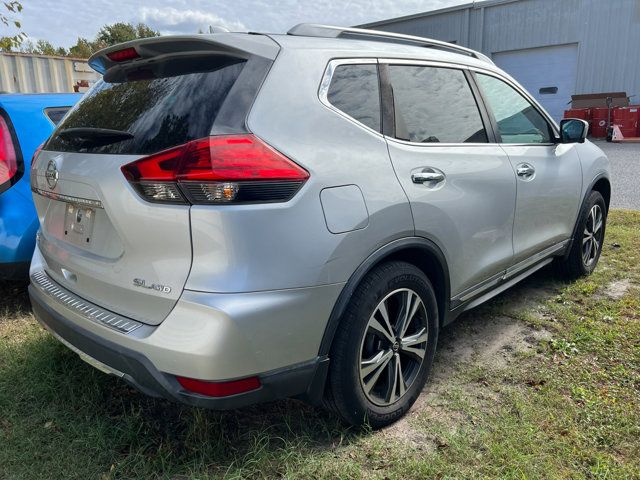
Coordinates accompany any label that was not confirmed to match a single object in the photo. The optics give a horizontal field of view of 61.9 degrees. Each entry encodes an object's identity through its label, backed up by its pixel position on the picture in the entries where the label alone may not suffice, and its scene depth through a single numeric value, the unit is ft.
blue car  11.21
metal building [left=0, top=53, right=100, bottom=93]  42.56
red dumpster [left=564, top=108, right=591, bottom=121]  56.08
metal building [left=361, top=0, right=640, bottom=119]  61.23
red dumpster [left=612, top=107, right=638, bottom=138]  53.21
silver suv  6.16
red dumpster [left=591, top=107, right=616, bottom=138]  54.68
